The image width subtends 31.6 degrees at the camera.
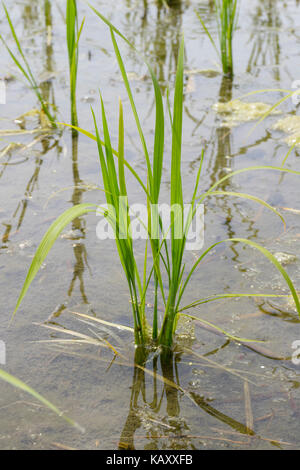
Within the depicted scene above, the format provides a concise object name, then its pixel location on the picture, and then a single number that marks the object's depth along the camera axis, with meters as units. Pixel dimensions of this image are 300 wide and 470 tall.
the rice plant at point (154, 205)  1.18
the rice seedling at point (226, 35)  2.96
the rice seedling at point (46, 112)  2.43
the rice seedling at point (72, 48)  2.23
